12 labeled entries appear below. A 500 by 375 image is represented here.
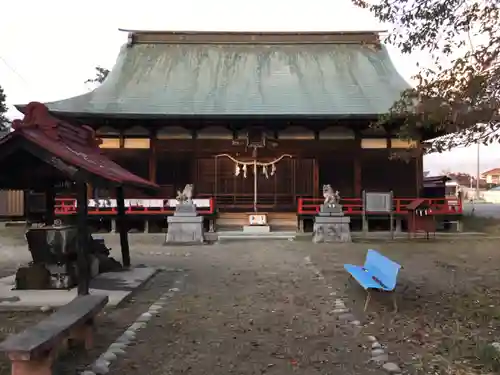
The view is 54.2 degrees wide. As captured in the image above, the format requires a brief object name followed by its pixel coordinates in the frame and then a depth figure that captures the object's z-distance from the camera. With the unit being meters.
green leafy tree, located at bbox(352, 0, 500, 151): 5.74
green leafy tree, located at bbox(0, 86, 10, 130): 28.16
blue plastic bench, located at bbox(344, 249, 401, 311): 6.07
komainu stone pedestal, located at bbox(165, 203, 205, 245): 15.12
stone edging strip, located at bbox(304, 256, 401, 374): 4.22
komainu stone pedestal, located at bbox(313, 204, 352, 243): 15.07
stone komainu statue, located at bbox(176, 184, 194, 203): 15.32
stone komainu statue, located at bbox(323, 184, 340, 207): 15.24
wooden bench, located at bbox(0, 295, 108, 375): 3.37
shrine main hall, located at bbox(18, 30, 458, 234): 17.80
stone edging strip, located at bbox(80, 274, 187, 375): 4.15
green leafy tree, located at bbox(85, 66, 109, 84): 38.51
